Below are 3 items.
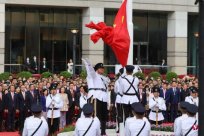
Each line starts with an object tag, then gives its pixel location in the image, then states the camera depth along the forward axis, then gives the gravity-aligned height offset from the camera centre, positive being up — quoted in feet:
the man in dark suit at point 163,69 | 135.62 -1.58
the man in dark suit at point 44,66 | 125.92 -0.89
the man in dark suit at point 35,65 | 121.90 -0.64
